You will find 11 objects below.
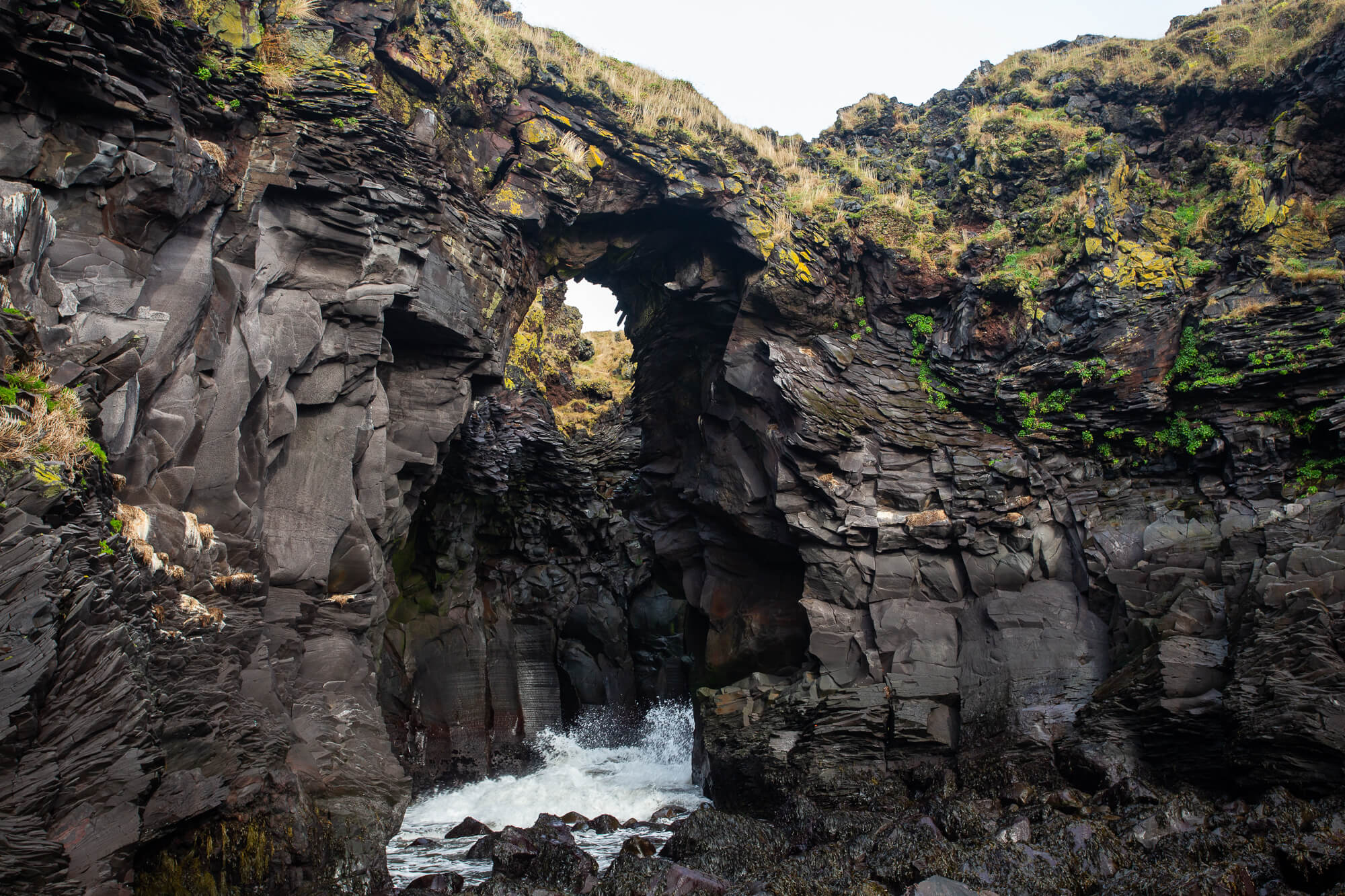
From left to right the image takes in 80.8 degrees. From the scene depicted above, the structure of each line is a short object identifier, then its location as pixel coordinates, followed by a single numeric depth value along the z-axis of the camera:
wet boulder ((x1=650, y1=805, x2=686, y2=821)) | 15.75
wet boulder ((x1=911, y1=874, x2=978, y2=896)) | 8.50
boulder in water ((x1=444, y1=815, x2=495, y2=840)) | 14.88
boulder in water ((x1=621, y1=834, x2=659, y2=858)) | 12.36
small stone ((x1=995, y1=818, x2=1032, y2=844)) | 10.34
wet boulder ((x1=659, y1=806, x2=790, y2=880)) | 11.36
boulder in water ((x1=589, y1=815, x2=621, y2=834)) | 15.04
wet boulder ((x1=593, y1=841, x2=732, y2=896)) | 9.93
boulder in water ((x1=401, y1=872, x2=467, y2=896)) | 10.59
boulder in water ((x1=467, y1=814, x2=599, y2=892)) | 11.08
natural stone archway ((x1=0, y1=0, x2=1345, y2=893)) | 9.33
